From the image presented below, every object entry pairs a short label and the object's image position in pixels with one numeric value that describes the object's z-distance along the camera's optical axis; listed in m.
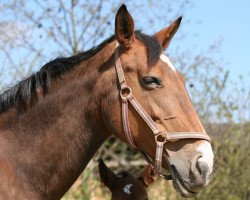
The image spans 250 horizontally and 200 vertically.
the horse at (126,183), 8.25
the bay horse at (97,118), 5.28
